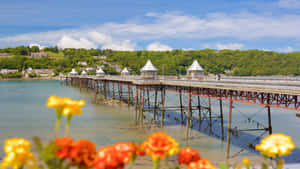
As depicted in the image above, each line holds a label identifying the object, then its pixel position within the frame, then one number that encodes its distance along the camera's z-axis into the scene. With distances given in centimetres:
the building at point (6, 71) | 18952
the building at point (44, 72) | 19100
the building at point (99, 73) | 6484
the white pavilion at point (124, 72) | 6022
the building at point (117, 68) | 19109
